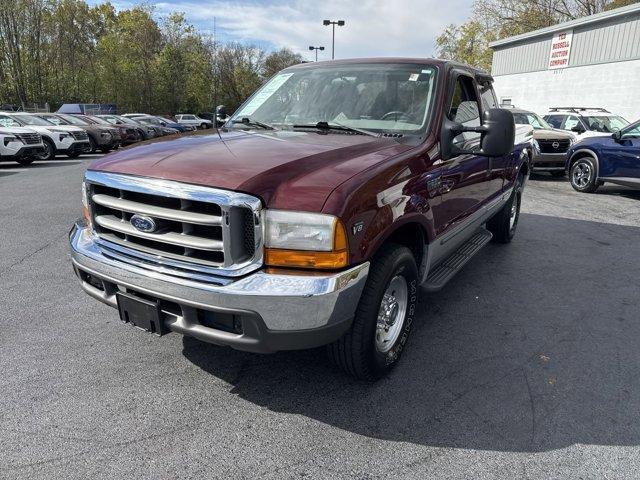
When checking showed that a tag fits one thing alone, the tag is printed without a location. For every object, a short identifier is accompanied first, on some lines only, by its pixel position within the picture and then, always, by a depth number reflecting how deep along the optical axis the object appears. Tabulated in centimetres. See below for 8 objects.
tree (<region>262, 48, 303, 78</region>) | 5969
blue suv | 961
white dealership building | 1877
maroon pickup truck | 232
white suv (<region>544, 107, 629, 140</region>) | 1395
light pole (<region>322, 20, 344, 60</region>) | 3772
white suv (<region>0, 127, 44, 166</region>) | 1391
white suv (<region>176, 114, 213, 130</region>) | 3621
